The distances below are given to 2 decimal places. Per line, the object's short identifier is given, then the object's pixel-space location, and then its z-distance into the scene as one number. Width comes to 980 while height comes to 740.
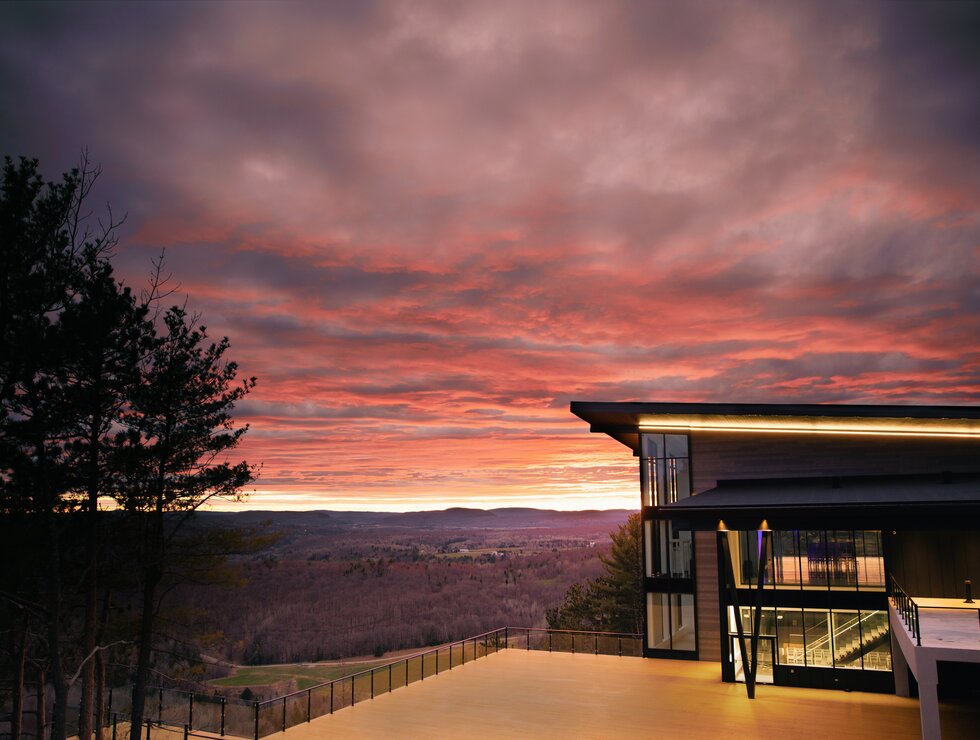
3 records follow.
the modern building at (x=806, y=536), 19.11
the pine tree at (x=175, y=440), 25.94
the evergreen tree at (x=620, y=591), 48.38
